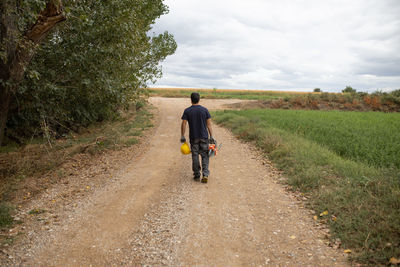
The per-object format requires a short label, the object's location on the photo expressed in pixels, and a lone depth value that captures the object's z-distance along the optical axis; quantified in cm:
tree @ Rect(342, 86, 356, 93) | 5643
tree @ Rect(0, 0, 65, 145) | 563
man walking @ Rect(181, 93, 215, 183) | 697
